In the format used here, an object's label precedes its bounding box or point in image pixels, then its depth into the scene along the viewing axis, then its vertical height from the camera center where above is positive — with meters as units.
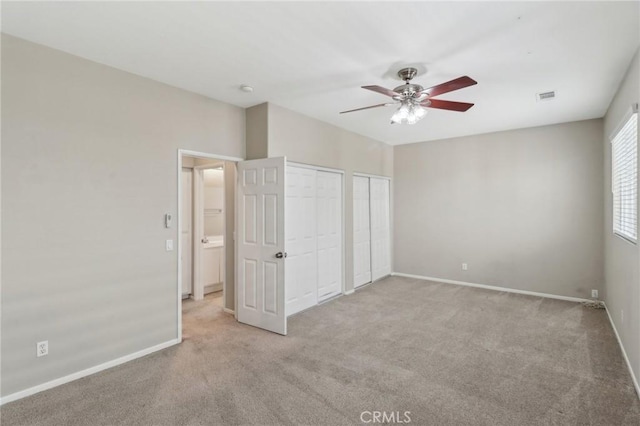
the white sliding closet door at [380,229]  6.06 -0.45
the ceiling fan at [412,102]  2.89 +1.00
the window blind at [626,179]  2.76 +0.28
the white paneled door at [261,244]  3.62 -0.45
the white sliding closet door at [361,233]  5.57 -0.48
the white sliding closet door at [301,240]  4.20 -0.47
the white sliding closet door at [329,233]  4.75 -0.40
